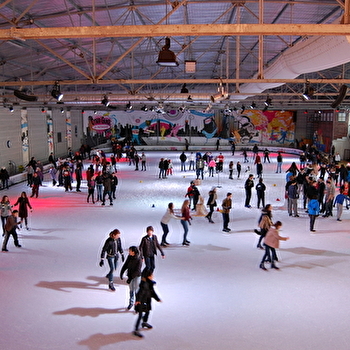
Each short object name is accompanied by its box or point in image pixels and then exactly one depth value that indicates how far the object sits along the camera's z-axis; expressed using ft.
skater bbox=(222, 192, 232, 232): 35.86
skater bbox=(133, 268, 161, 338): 18.89
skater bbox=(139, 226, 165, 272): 24.66
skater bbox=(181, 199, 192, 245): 32.53
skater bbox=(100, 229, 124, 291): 23.80
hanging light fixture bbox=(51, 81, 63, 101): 43.54
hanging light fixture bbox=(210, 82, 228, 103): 53.85
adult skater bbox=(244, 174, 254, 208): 45.80
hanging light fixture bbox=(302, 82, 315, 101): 45.09
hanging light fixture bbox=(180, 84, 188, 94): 65.30
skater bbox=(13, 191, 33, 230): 36.63
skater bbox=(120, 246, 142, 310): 21.17
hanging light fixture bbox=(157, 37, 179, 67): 24.79
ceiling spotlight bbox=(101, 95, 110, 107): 58.31
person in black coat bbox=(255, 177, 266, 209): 45.67
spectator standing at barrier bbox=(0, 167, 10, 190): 60.18
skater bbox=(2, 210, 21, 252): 30.40
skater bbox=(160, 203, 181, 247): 30.96
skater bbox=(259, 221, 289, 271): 26.81
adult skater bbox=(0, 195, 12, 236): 33.55
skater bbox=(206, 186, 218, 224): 39.69
